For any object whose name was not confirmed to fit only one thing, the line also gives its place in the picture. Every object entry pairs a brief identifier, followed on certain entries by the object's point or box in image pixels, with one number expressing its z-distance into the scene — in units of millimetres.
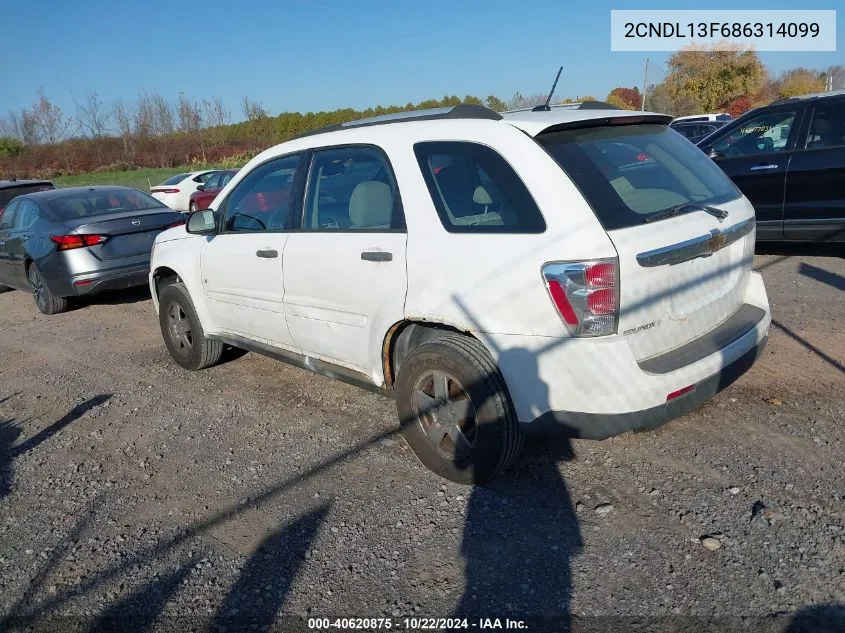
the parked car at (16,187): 11140
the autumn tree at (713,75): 40000
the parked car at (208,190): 19156
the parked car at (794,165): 6871
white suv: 2867
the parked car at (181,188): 22625
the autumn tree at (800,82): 45231
